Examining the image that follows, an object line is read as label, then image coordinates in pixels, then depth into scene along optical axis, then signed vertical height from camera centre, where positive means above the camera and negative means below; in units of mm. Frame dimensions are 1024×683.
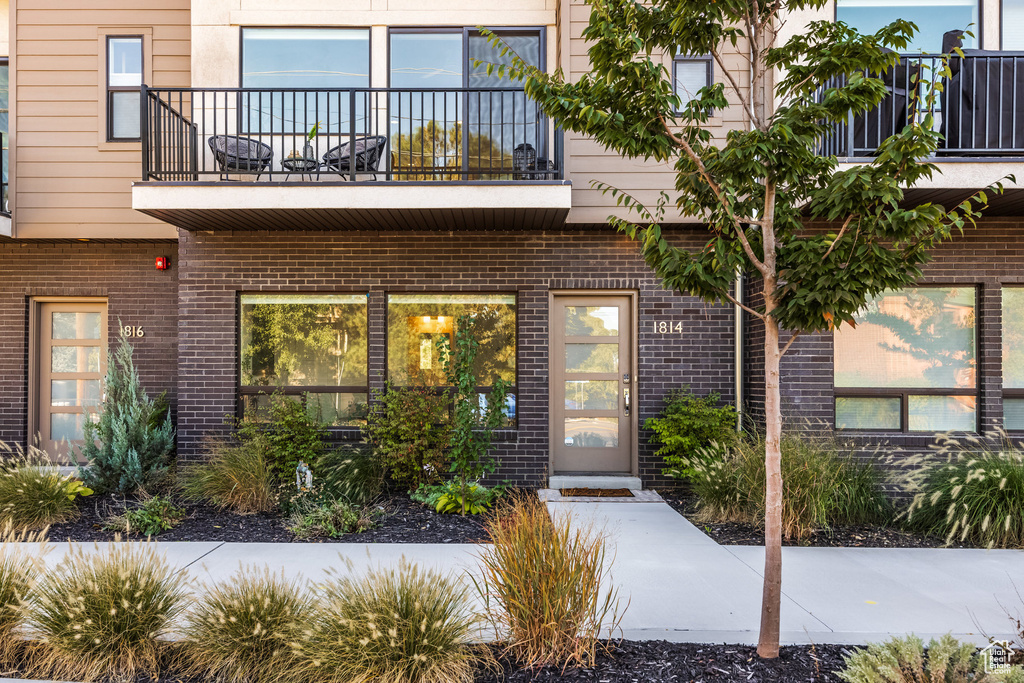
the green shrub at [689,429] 6926 -781
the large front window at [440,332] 7629 +335
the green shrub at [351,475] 6359 -1251
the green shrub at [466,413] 6059 -544
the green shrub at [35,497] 5621 -1314
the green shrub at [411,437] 6750 -872
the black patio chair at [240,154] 6762 +2282
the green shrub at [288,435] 6762 -857
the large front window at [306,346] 7625 +145
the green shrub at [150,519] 5539 -1484
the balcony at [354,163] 6590 +2267
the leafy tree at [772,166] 2943 +984
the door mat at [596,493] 7027 -1533
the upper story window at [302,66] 7516 +3570
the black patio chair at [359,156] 6867 +2288
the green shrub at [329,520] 5434 -1464
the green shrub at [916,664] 2578 -1311
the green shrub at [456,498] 6148 -1420
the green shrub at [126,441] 6793 -955
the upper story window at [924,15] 6984 +3937
